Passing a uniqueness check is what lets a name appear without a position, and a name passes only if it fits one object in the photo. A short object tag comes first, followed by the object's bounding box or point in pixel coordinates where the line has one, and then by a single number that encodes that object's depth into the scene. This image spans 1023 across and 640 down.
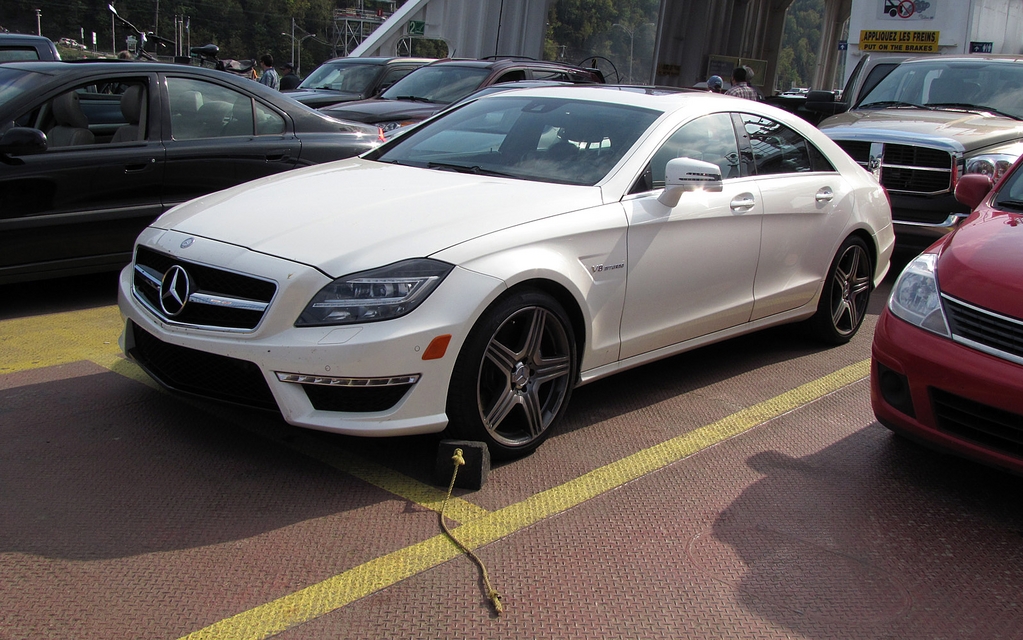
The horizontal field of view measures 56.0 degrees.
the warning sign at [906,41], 14.49
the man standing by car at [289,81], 16.96
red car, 3.64
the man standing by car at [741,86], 11.41
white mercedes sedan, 3.52
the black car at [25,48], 8.82
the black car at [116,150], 5.70
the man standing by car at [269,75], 16.06
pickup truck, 8.29
